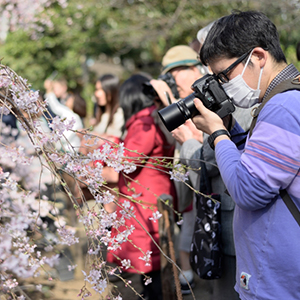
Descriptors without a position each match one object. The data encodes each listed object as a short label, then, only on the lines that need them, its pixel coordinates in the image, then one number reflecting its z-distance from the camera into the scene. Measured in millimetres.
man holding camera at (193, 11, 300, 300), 1113
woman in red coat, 2477
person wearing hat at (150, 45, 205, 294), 2580
